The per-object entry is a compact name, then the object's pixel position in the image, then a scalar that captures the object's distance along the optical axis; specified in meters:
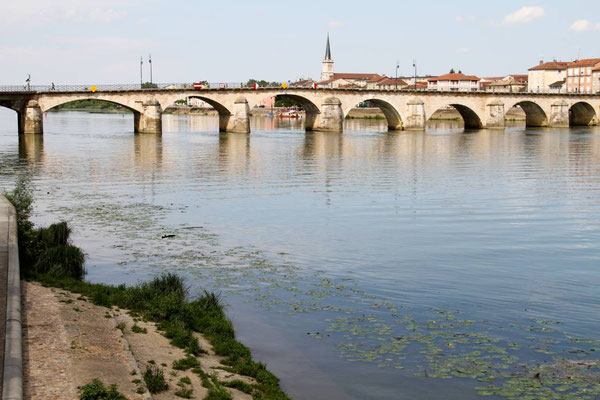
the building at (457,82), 178.38
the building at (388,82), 183.62
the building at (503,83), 187.50
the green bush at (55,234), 17.61
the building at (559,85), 164.40
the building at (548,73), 169.25
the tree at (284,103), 180.00
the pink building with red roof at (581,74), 151.82
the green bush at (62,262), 14.82
